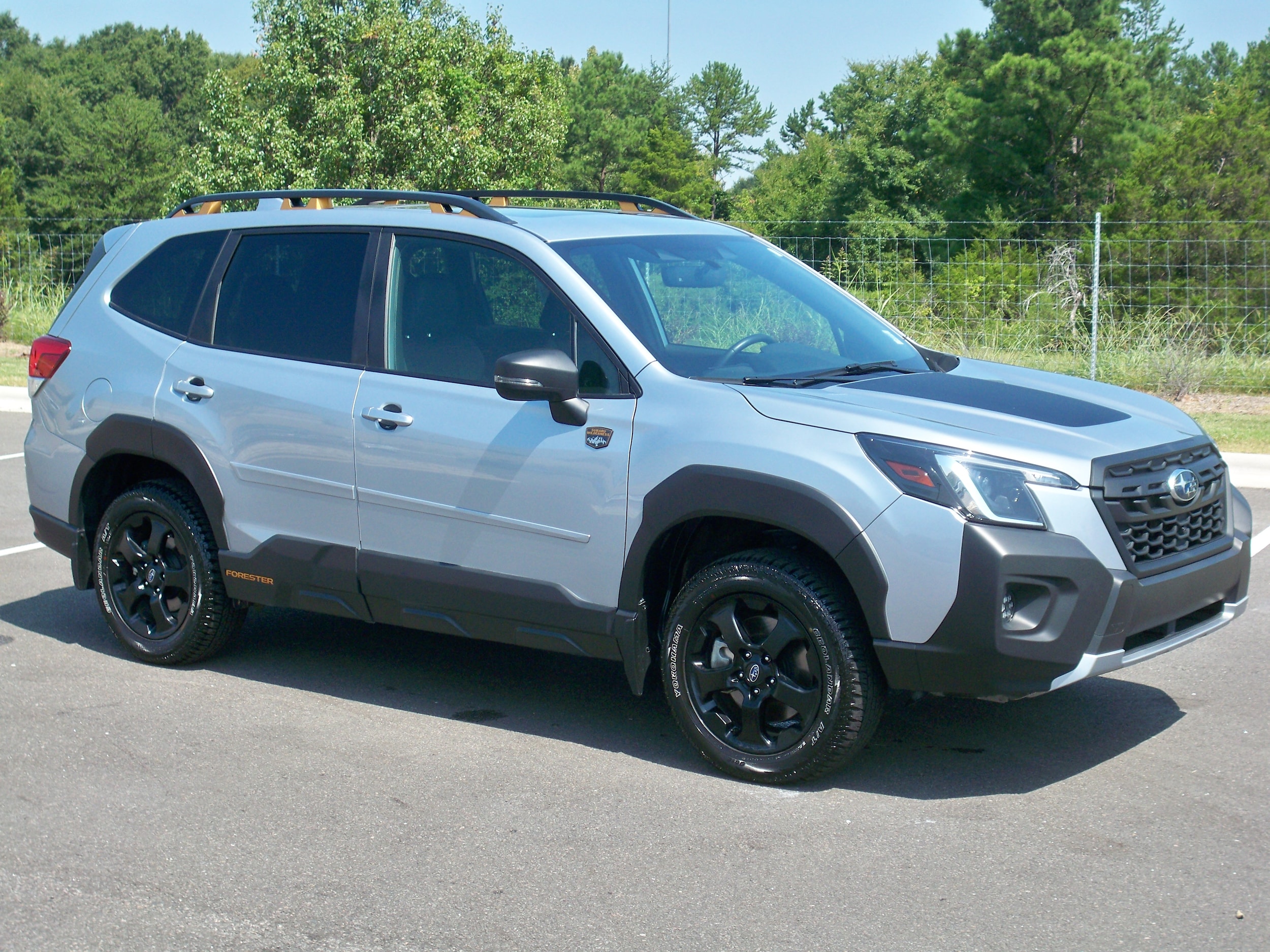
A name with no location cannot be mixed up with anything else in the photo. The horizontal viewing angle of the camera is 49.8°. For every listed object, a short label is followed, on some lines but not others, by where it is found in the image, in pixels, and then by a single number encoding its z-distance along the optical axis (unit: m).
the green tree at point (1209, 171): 33.09
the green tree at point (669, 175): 80.12
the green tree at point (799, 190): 58.71
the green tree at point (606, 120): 78.88
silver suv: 4.09
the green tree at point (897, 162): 52.81
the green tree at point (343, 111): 23.27
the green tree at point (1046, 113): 43.03
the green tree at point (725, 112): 99.06
